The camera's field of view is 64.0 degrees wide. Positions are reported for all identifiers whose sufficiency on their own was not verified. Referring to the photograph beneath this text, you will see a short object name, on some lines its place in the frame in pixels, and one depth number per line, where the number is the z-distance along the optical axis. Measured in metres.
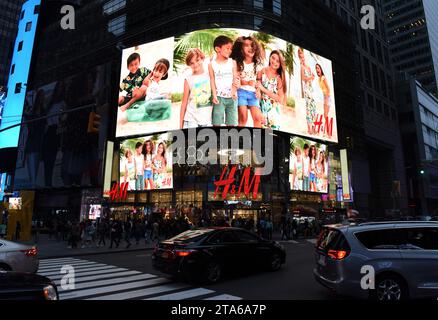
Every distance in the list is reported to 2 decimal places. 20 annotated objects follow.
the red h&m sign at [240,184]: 38.28
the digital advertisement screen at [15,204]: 22.30
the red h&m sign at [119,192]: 44.00
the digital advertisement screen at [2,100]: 71.97
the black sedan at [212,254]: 9.16
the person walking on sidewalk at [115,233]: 21.45
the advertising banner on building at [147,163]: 41.53
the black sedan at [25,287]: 4.33
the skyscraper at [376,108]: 64.56
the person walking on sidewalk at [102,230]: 22.58
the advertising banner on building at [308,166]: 43.50
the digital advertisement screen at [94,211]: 43.44
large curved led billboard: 39.25
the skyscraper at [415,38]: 104.62
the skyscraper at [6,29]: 97.16
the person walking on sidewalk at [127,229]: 22.06
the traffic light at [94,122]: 13.73
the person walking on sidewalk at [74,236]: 20.98
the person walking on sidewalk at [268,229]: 25.81
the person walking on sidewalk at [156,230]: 25.64
